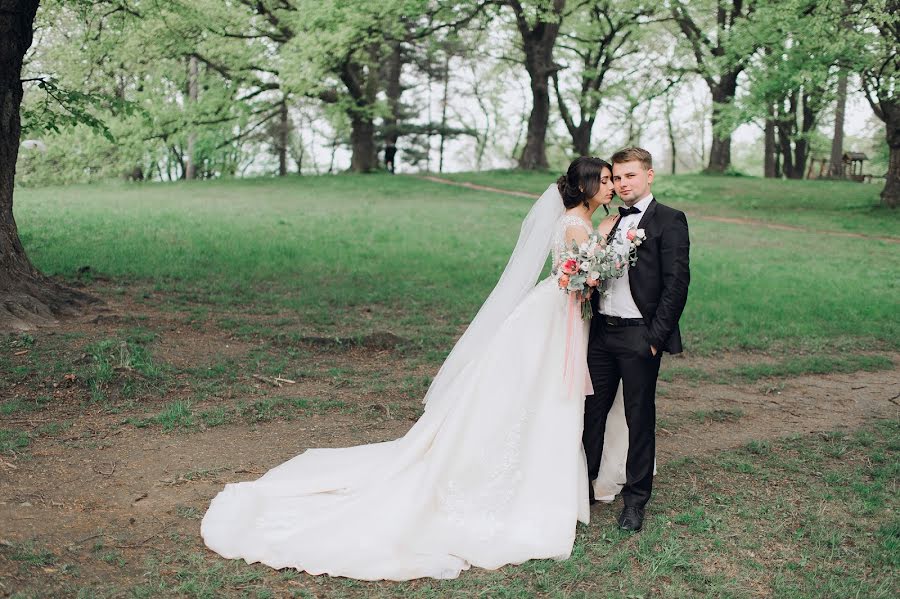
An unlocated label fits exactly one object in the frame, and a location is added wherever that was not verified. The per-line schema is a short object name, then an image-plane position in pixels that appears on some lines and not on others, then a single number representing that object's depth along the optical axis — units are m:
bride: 4.75
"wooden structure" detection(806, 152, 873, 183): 40.59
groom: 4.96
